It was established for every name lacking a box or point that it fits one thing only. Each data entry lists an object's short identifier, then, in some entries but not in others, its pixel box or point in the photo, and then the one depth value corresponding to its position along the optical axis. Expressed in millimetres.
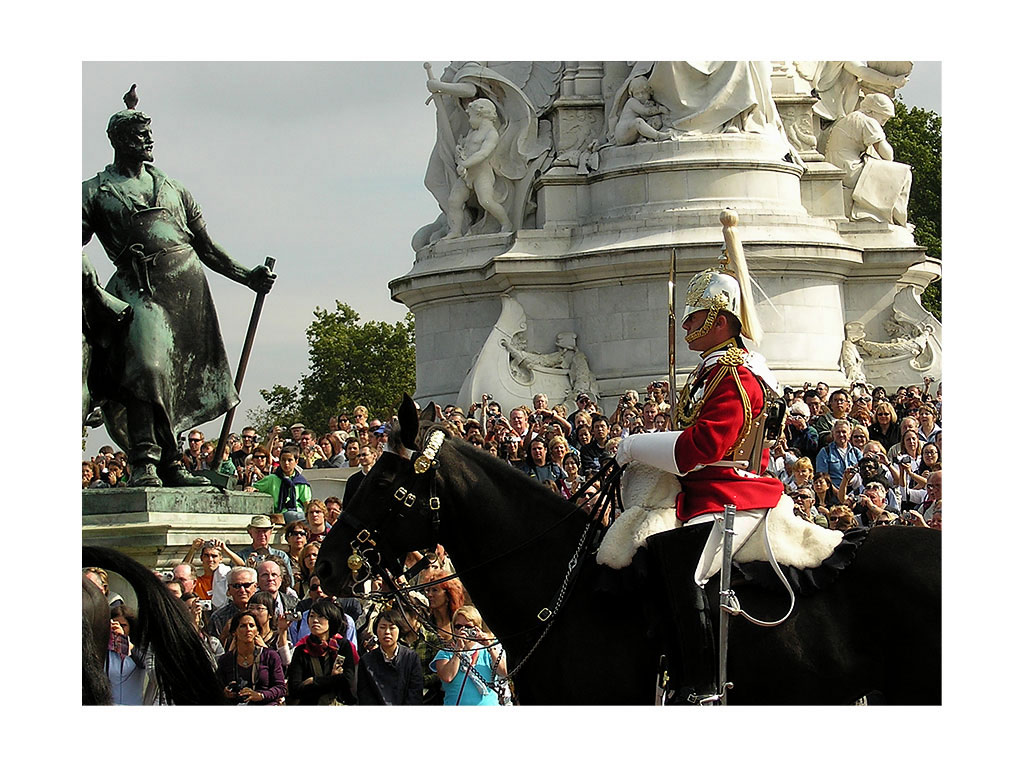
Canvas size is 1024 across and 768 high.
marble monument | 23078
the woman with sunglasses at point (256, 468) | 16720
